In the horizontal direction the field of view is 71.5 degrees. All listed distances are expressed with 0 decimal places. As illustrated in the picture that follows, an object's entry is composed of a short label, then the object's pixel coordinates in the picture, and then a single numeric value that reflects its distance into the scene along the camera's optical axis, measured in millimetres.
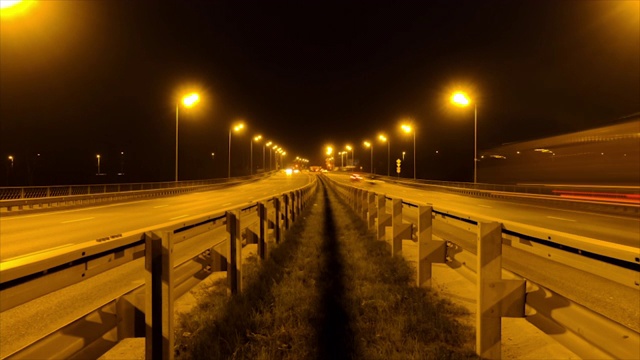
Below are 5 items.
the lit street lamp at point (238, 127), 63744
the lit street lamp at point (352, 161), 156362
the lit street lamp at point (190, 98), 36312
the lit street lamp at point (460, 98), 35562
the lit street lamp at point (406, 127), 60781
